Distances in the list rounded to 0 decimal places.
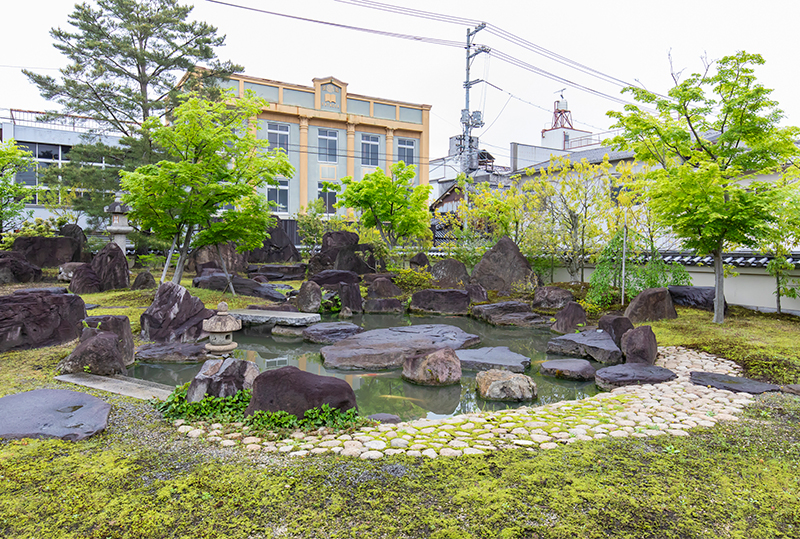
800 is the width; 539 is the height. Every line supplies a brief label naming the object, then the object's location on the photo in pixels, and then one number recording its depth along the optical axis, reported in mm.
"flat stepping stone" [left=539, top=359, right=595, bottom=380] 7469
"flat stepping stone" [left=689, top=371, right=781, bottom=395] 5711
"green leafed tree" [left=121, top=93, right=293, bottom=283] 11555
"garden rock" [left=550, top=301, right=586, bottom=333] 11352
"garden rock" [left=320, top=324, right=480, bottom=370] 8547
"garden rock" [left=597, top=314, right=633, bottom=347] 8805
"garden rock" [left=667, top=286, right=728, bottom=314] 11180
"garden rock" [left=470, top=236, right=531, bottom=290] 16141
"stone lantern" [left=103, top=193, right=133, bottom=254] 16500
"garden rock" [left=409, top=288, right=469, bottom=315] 14984
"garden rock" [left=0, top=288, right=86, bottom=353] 7316
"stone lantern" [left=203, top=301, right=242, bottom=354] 7355
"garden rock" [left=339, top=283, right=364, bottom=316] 14703
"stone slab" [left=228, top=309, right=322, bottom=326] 11397
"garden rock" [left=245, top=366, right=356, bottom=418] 4527
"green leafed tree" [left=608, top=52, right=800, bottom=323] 8547
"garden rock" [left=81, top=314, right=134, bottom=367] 7527
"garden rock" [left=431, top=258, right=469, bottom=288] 17609
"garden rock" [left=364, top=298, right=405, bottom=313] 15477
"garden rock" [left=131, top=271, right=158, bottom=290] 14281
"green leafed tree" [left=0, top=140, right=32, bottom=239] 16761
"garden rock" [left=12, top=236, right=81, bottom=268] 16875
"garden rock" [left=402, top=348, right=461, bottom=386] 7371
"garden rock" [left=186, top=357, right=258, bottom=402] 4988
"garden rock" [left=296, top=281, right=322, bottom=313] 14133
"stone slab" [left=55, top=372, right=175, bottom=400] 5395
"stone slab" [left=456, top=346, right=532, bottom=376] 8078
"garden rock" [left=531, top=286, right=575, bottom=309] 13852
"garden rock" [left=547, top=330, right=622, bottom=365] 8406
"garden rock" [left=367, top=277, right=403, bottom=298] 16625
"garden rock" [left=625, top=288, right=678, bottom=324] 10367
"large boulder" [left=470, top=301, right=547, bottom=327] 12922
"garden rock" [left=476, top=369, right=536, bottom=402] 6543
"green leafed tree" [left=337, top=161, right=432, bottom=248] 21516
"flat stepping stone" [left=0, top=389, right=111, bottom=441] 4043
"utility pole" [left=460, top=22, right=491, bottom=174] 26688
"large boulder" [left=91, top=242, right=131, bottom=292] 13812
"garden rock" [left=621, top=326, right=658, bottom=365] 7344
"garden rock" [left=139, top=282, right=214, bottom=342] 9141
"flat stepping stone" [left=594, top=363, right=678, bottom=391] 6562
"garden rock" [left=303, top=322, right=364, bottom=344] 10688
